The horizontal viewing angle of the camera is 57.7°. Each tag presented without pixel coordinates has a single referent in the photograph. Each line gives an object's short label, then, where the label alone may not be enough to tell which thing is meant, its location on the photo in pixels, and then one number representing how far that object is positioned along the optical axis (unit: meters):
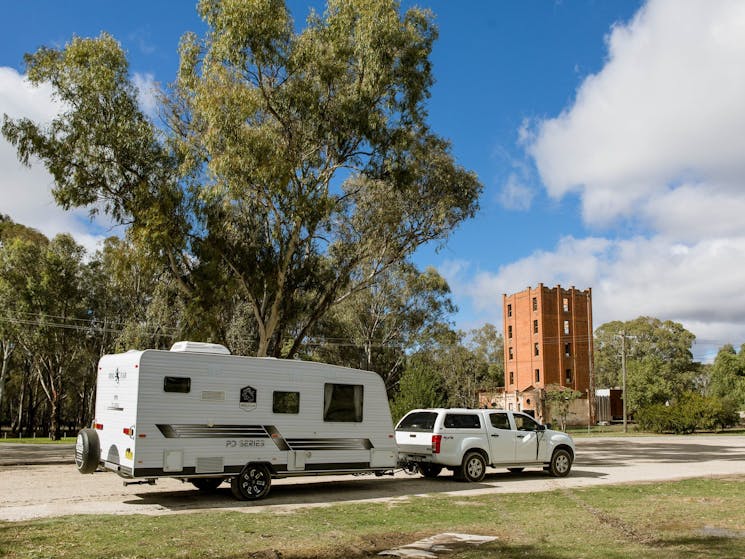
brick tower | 75.12
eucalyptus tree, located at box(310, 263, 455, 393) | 52.31
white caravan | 12.31
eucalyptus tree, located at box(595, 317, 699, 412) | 83.25
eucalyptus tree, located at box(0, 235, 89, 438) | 41.31
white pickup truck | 16.23
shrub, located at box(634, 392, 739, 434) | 50.47
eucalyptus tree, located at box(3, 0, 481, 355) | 21.23
